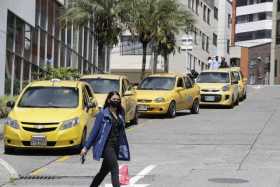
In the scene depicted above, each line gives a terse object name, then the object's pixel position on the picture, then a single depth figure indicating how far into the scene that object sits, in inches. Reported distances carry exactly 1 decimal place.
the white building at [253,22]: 4284.5
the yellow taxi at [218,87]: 1212.5
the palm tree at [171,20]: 1424.7
